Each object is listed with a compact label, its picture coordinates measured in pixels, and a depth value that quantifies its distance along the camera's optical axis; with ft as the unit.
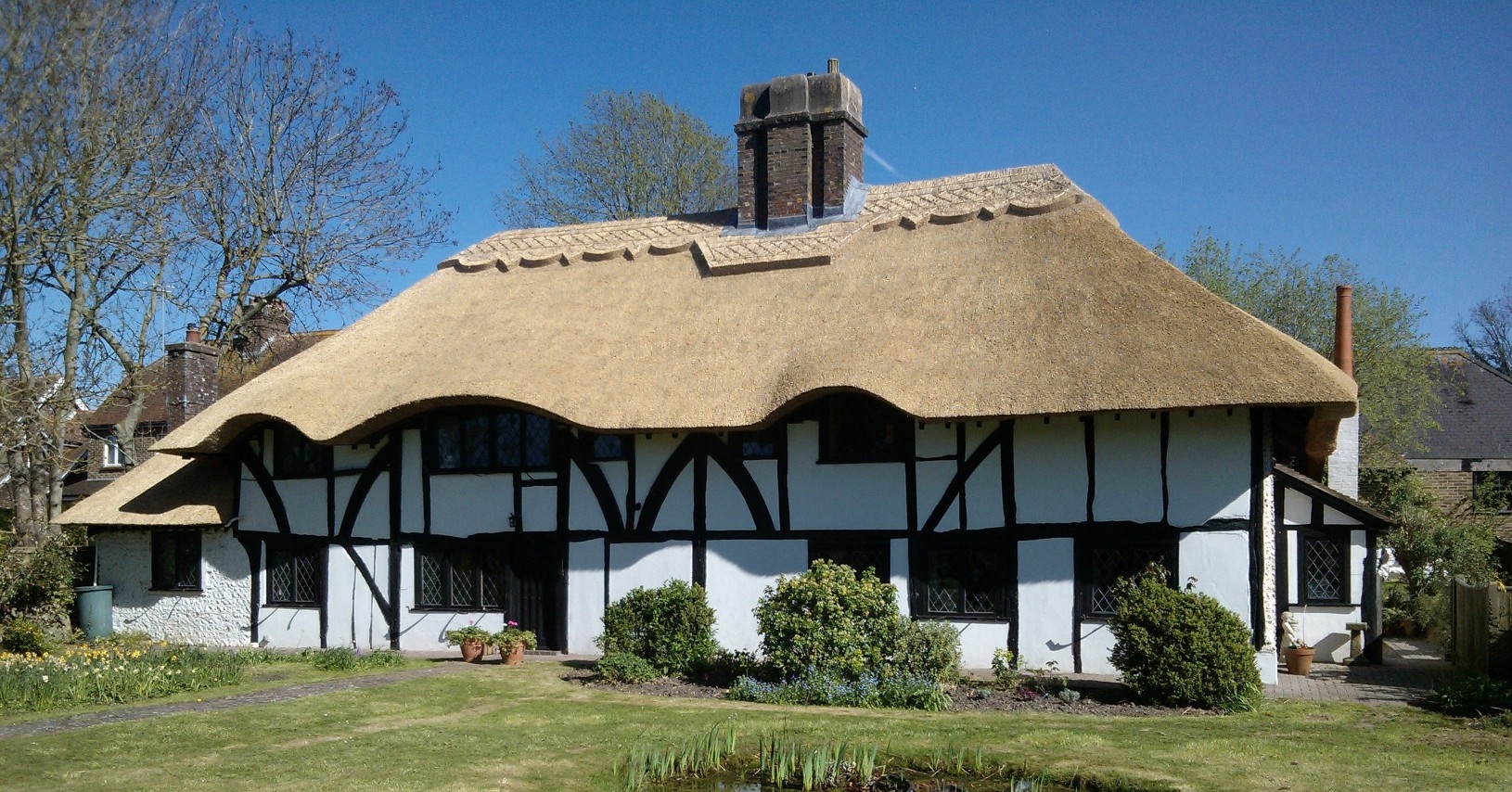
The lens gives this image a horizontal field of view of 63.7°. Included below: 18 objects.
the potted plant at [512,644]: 53.72
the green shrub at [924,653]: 44.98
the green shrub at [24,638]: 55.93
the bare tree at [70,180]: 52.80
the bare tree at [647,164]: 111.34
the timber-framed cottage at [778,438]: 47.91
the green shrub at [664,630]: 49.85
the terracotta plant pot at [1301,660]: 50.35
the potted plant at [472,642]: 55.11
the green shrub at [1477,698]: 38.99
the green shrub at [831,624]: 44.65
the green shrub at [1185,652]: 40.68
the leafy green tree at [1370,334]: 99.25
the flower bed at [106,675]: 41.63
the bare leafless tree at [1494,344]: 179.79
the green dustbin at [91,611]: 65.87
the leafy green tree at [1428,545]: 68.54
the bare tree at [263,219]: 79.51
